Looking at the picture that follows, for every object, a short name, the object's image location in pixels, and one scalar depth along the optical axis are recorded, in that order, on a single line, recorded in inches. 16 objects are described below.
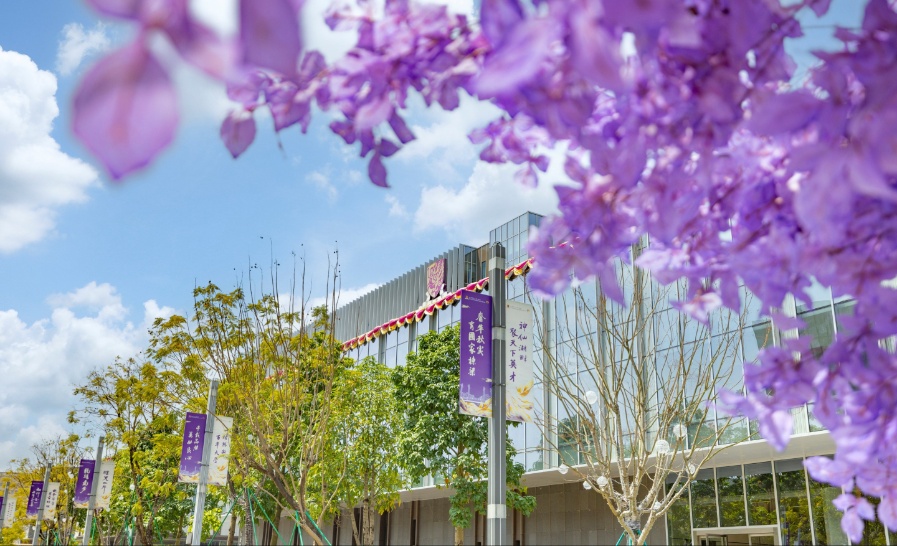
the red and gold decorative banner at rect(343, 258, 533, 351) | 926.4
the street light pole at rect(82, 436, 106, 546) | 898.1
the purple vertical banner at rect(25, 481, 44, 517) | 1316.4
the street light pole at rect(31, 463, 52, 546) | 1135.6
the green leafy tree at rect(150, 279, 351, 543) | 453.7
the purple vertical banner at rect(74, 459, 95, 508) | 1011.9
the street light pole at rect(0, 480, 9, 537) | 1461.1
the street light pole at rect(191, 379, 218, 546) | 537.0
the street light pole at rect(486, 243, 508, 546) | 257.6
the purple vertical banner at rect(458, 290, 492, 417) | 273.0
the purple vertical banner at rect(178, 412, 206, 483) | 581.6
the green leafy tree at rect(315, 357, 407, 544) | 807.7
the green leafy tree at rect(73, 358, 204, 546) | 743.7
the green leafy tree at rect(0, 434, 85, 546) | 1348.4
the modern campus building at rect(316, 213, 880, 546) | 662.5
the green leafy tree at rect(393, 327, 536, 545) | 787.4
